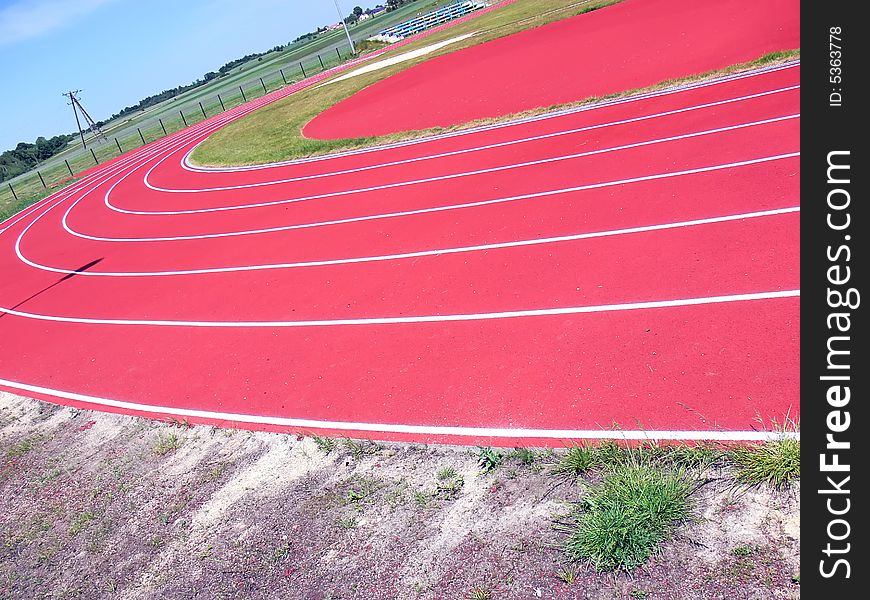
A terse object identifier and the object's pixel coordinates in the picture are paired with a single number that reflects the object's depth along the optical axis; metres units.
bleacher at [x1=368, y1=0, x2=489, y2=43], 55.94
